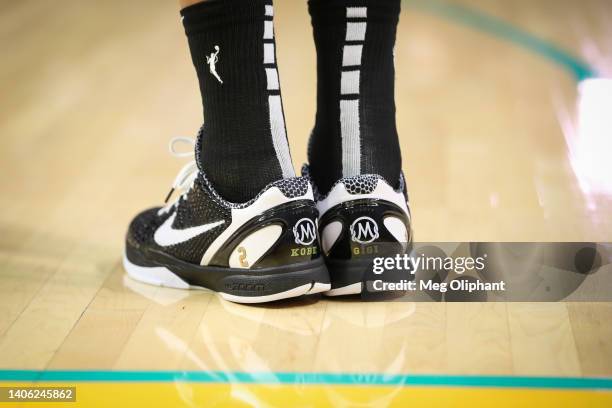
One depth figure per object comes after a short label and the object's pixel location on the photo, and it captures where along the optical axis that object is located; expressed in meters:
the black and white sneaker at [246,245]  1.60
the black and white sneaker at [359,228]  1.62
